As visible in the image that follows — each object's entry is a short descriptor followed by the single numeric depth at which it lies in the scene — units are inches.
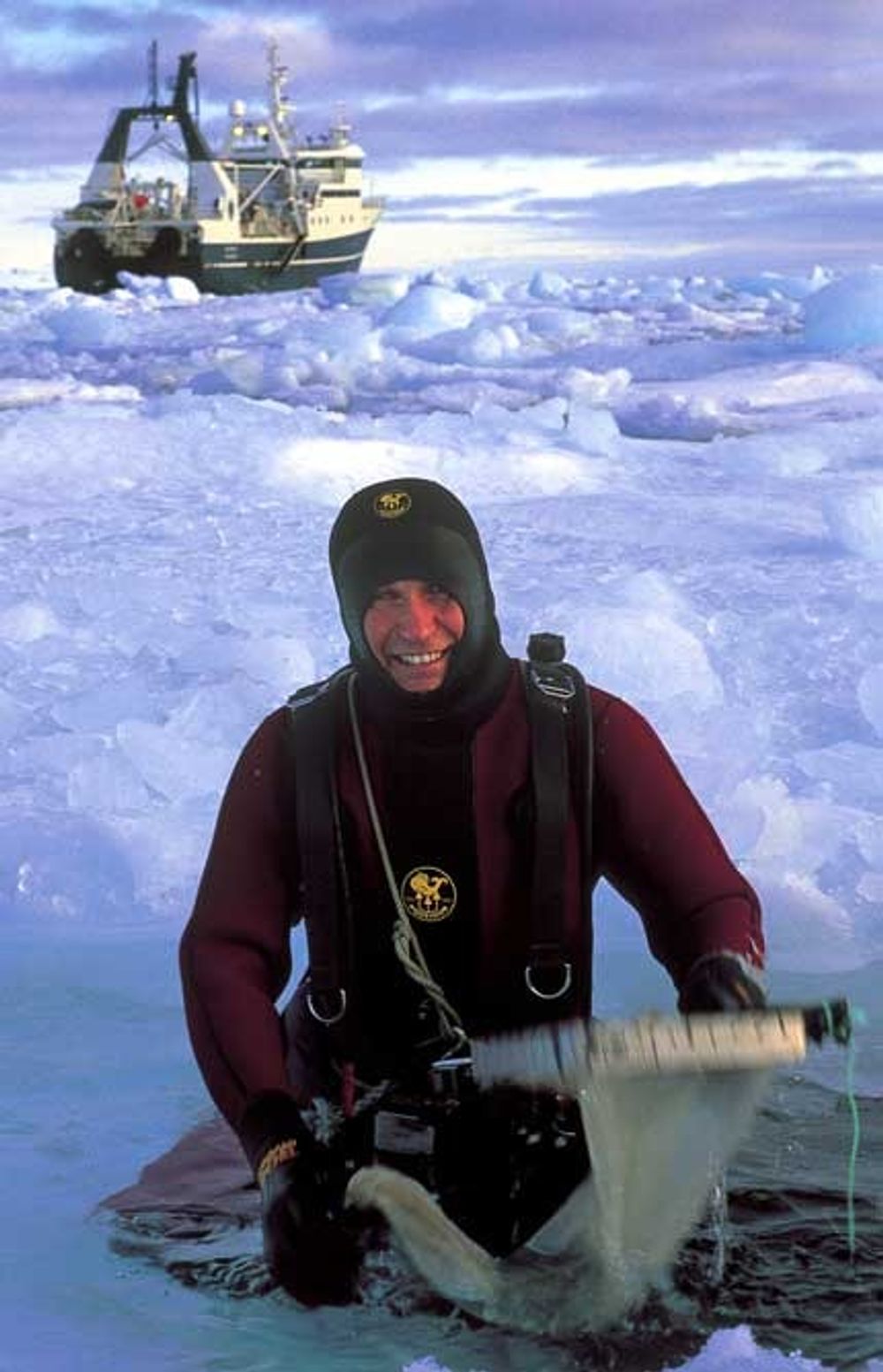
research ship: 1657.2
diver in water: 93.7
